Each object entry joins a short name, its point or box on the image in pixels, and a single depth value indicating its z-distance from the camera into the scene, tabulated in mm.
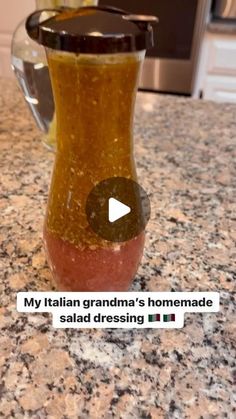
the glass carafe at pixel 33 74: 692
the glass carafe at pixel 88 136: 311
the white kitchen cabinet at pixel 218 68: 1854
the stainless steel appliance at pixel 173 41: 1772
